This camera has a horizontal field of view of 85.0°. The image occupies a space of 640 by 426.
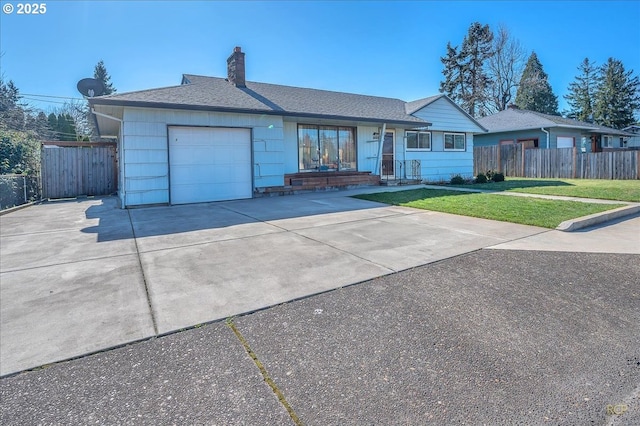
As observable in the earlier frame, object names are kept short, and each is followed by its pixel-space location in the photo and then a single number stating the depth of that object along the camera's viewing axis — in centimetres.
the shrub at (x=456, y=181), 1595
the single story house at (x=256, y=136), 1009
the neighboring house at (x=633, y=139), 3629
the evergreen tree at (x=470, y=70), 3653
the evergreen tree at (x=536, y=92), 4206
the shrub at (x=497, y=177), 1716
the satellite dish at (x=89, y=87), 1264
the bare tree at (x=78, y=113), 4053
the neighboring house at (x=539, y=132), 2212
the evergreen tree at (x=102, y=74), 4725
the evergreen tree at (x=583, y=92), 4747
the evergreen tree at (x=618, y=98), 4281
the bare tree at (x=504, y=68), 3631
